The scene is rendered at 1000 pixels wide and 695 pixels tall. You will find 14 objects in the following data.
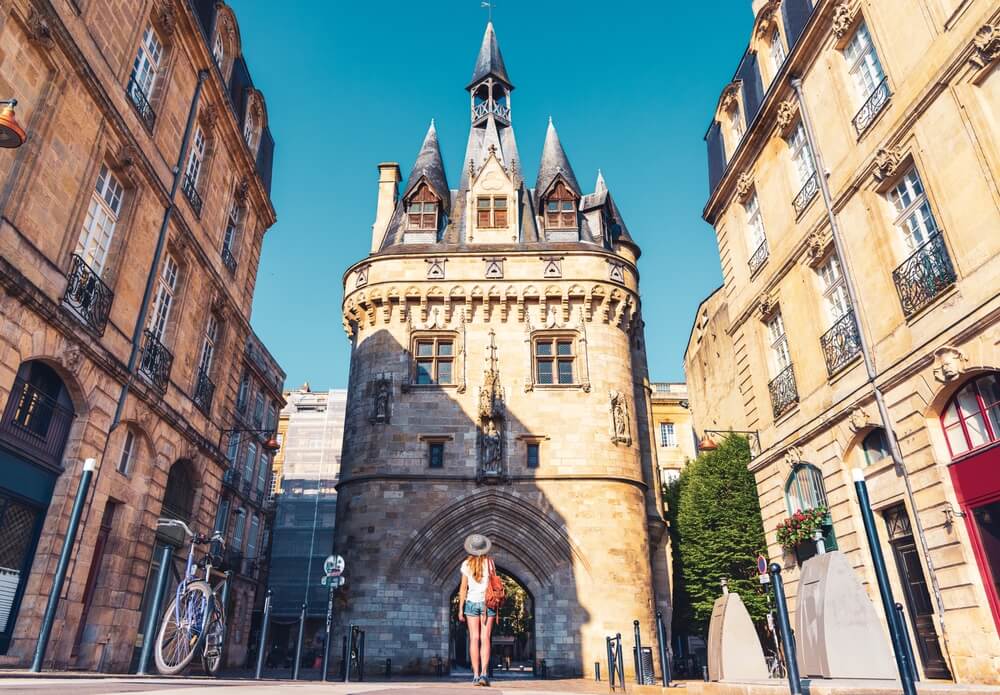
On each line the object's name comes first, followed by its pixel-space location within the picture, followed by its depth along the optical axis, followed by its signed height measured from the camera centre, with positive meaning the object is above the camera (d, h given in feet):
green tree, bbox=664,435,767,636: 60.39 +10.02
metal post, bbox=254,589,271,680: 26.40 +0.95
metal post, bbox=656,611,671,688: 23.36 -0.08
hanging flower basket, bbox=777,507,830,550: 33.60 +6.00
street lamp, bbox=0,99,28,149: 17.92 +12.99
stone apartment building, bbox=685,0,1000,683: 24.77 +15.68
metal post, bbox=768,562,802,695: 13.97 +0.36
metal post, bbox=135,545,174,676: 19.76 +1.11
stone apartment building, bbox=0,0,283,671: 24.62 +15.26
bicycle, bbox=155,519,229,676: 23.15 +0.99
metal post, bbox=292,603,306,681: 27.86 +0.27
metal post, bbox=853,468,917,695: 12.45 +1.18
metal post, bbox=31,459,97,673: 17.92 +2.28
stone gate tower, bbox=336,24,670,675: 51.90 +17.86
